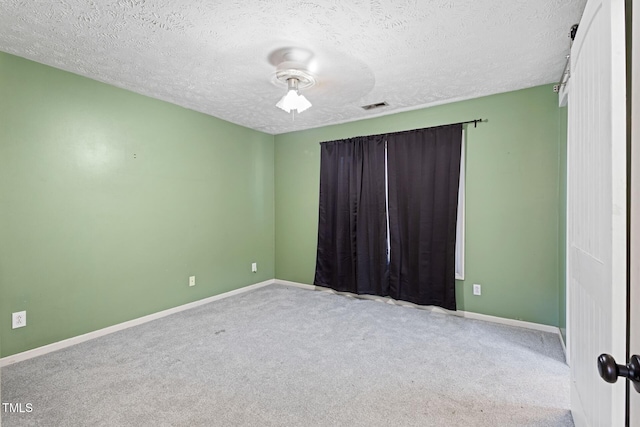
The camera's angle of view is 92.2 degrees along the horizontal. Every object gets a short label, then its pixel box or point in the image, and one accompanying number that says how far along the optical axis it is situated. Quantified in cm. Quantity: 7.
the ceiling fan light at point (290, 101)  257
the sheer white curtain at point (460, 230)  346
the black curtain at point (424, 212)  347
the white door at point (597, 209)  91
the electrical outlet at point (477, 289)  337
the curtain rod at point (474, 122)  335
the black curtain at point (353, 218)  397
